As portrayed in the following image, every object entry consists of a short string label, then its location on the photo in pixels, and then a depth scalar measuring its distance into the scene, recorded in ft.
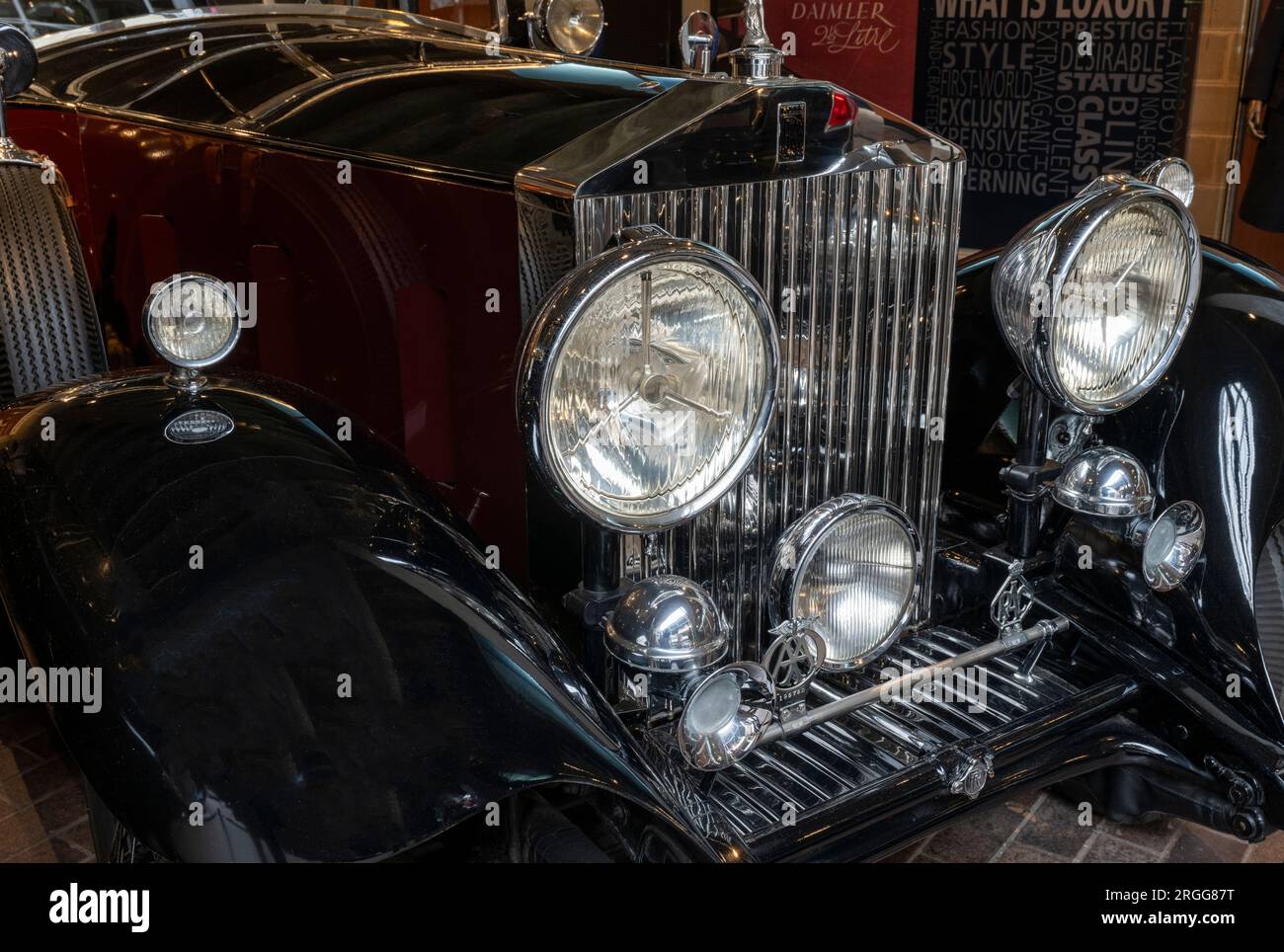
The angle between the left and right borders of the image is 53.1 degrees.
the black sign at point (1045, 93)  17.65
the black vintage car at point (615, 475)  4.42
